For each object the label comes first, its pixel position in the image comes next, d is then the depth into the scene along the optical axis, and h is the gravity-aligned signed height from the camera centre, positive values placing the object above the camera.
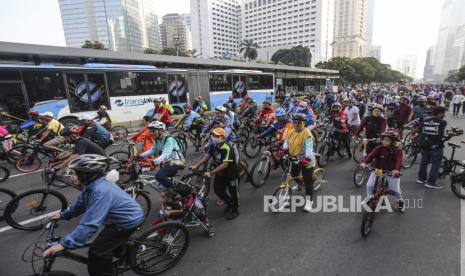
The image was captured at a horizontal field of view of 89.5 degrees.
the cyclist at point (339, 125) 7.11 -1.31
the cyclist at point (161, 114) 8.45 -0.99
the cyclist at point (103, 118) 8.47 -1.08
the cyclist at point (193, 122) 8.77 -1.34
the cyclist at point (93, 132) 5.64 -1.02
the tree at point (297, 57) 70.25 +7.56
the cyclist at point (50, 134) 6.34 -1.19
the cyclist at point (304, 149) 4.32 -1.24
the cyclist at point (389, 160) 4.00 -1.39
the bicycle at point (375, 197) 3.59 -1.90
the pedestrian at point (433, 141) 5.05 -1.38
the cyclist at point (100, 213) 2.16 -1.21
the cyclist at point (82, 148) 4.36 -1.08
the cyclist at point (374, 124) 6.00 -1.14
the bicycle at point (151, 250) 2.62 -1.94
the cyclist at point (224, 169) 3.92 -1.41
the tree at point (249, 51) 75.31 +10.46
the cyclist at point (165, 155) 4.14 -1.25
